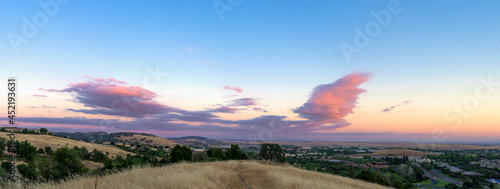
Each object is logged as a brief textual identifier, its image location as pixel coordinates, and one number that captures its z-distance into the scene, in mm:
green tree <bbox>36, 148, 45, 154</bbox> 99106
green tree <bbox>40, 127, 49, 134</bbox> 179250
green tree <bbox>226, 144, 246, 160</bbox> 68188
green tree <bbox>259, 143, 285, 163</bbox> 76625
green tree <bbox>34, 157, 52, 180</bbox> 46175
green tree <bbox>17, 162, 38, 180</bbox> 47694
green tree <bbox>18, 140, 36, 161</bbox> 77694
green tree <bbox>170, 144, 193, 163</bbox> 61406
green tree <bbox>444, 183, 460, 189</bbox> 81925
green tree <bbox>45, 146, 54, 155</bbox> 101681
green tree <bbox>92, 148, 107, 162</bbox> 99225
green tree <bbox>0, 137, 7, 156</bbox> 77450
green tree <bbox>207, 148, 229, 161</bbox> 67106
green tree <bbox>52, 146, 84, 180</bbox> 50109
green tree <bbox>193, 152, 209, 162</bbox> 55525
